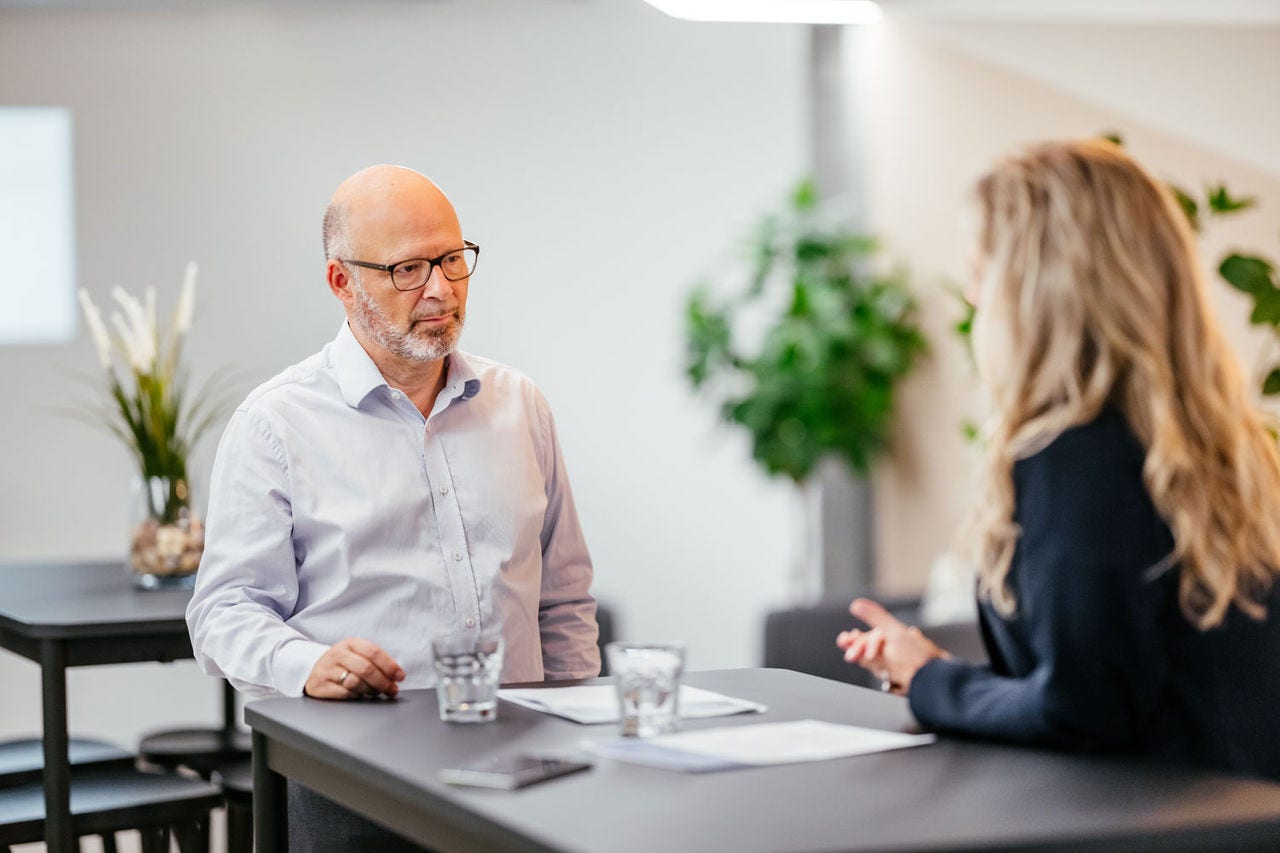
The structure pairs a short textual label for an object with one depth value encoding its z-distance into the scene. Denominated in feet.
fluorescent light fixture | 14.93
